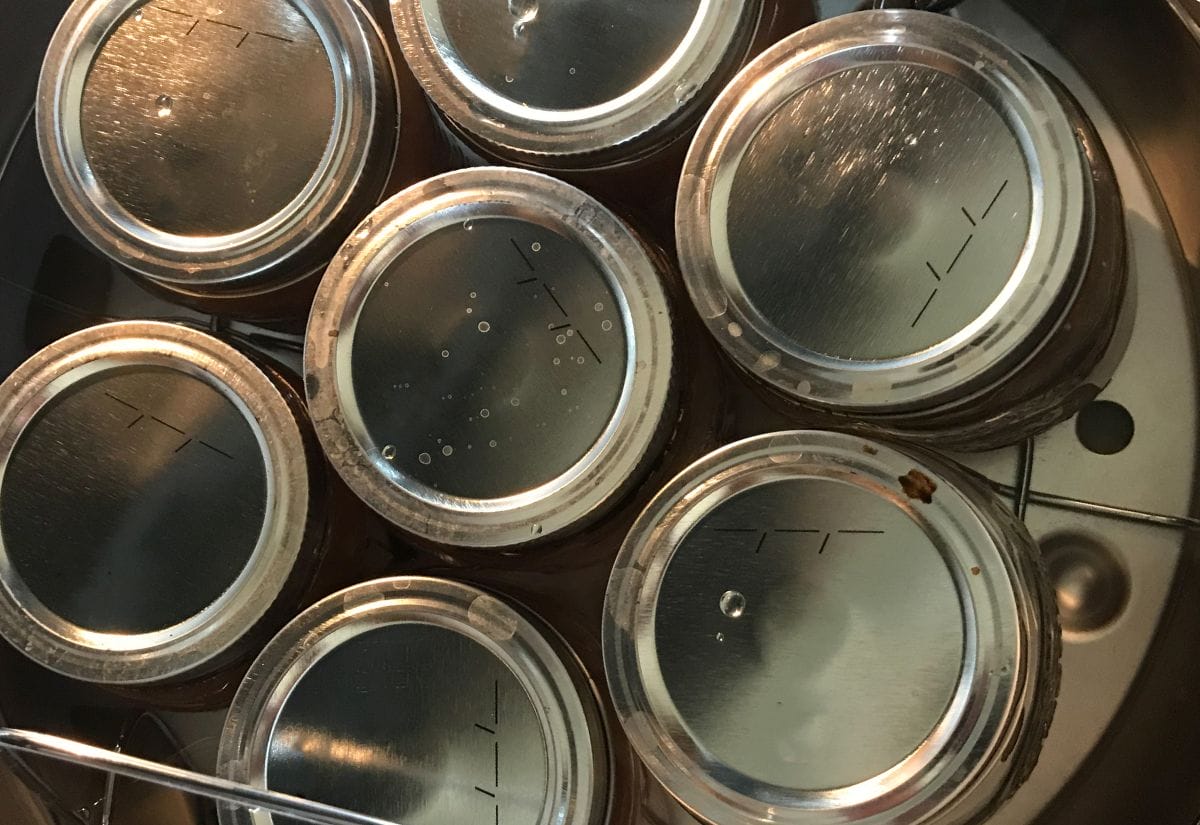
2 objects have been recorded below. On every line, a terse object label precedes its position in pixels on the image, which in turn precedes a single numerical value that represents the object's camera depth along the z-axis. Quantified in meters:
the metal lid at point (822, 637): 0.20
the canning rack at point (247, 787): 0.21
